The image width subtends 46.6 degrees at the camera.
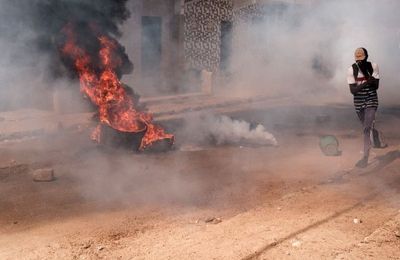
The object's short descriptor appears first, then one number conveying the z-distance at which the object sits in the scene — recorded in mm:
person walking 7445
